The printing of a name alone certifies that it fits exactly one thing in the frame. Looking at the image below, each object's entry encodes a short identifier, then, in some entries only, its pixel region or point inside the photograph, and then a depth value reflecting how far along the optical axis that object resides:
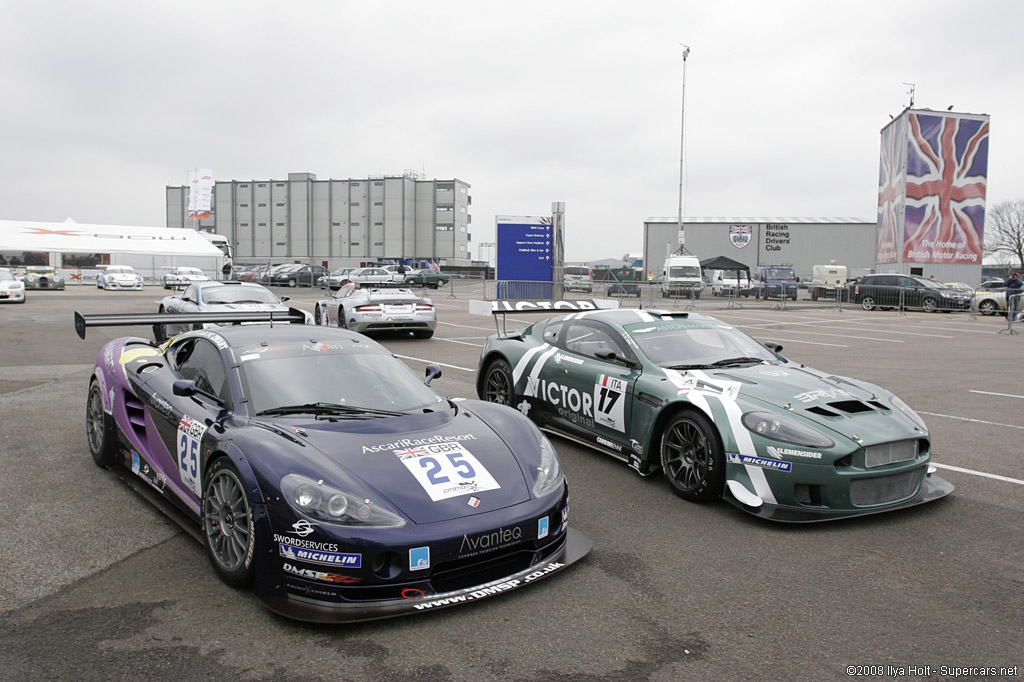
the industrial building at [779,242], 51.97
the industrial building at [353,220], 88.25
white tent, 44.50
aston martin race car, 4.72
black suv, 28.14
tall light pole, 39.78
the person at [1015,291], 22.59
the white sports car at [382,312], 15.51
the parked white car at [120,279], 40.28
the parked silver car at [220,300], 13.63
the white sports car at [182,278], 39.62
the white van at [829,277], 40.94
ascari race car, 3.37
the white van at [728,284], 38.66
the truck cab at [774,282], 37.59
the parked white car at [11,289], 27.28
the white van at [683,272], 35.59
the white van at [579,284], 31.27
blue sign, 22.20
